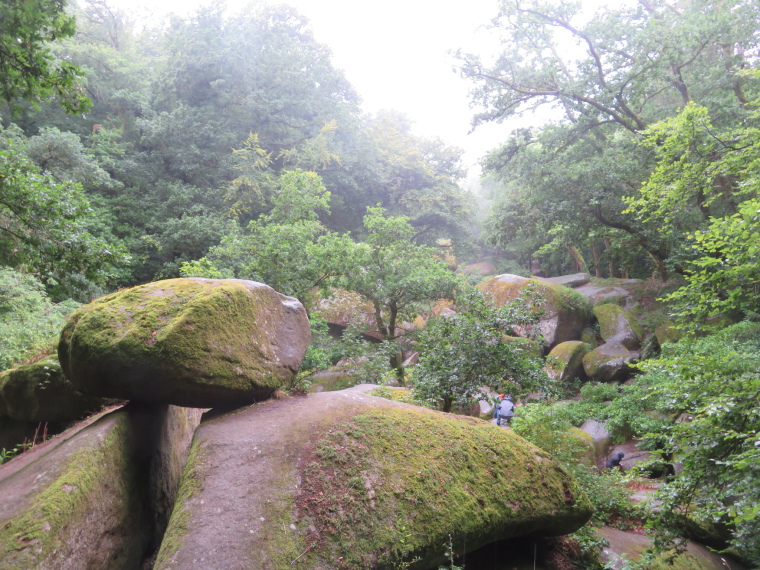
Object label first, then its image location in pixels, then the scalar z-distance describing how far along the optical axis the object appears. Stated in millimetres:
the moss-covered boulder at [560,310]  15195
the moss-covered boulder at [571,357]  13531
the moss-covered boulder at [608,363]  13141
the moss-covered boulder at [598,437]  9539
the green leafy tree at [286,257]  10812
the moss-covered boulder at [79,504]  2787
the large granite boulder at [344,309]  13837
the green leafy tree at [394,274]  11367
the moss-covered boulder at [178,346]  3664
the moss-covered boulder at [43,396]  6160
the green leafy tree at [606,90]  11969
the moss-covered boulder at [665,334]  12406
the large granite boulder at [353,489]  2721
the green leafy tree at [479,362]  5531
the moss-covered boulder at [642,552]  4227
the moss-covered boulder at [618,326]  14414
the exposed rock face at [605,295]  16719
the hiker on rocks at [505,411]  9727
